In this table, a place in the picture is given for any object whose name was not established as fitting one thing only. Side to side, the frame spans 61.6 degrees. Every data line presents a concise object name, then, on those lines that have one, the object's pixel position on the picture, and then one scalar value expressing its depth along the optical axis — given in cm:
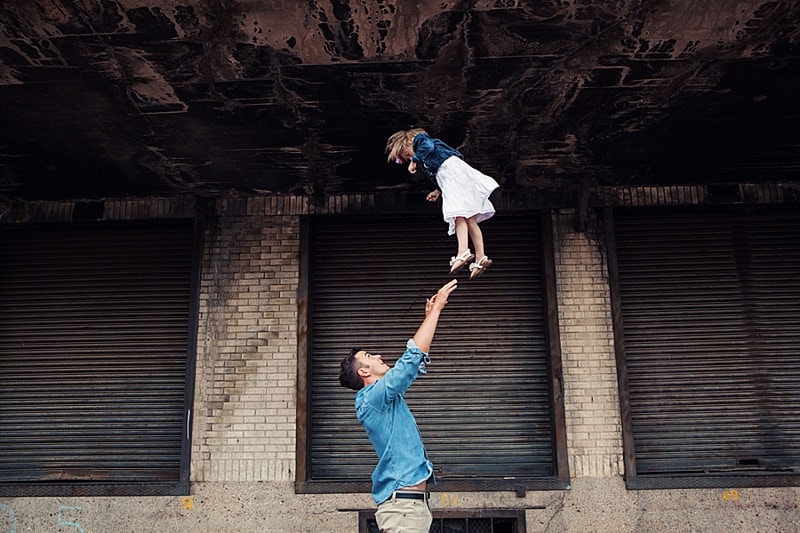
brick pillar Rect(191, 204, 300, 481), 747
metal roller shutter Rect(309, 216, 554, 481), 776
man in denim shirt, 379
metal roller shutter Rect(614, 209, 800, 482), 766
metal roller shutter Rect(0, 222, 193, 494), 788
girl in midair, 511
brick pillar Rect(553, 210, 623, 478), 738
